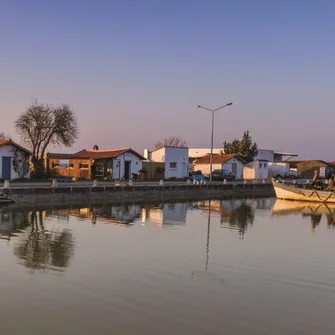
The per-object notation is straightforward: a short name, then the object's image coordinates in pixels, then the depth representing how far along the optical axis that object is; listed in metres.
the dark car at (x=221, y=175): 60.62
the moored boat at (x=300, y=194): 43.25
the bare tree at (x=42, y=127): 51.12
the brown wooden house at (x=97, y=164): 53.06
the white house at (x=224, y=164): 65.31
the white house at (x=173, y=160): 59.34
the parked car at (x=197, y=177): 56.01
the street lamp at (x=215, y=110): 45.96
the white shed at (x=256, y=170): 69.50
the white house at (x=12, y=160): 42.91
